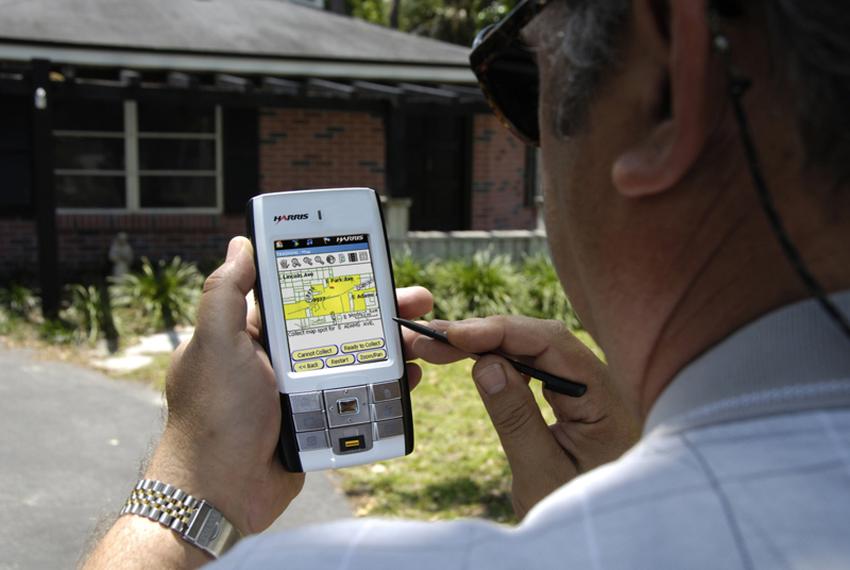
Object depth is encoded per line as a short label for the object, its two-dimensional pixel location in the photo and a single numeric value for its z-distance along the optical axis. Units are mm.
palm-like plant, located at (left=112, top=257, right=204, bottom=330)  9703
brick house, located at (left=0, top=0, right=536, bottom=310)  10531
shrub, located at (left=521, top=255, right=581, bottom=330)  10227
